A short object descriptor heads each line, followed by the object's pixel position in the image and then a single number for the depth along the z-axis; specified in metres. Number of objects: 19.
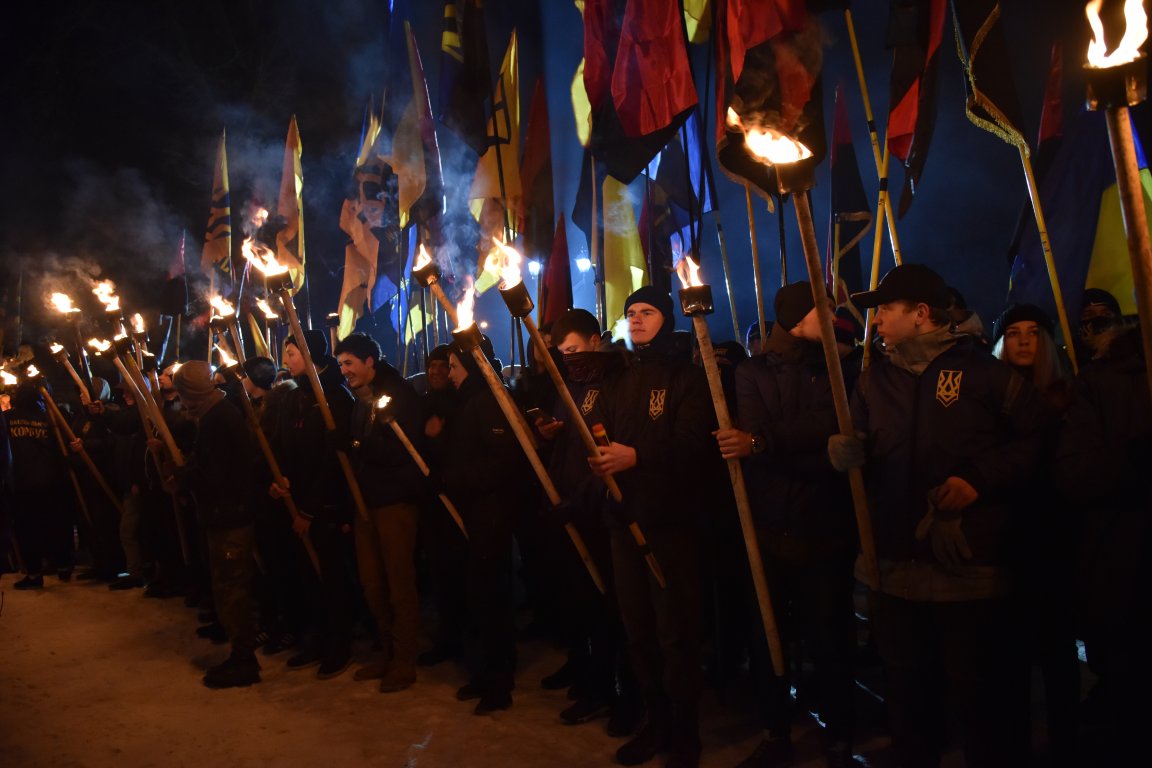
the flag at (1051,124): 6.15
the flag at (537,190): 8.38
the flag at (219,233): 12.20
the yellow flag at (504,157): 8.19
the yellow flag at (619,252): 7.81
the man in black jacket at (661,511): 3.71
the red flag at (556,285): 8.15
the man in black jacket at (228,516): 5.42
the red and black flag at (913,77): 5.38
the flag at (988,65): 4.96
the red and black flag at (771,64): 5.37
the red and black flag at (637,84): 6.29
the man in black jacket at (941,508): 2.92
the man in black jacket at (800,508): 3.61
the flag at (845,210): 8.05
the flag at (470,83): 7.95
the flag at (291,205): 11.28
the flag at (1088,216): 5.44
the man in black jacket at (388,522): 5.32
